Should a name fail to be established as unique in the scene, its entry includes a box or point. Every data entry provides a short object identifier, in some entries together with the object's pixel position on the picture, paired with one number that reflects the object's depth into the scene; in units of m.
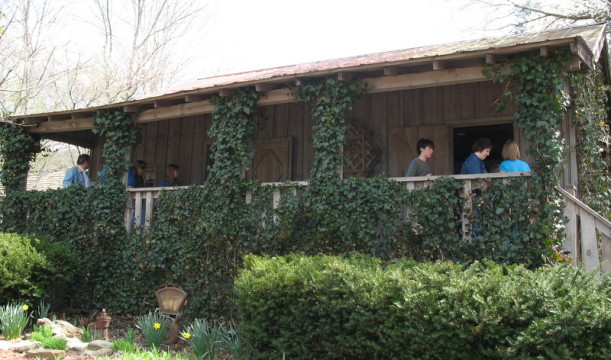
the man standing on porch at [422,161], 7.21
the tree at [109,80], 22.22
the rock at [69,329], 7.44
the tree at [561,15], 16.27
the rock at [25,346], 6.37
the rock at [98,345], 6.54
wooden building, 6.80
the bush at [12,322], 7.23
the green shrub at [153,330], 6.95
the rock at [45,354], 6.06
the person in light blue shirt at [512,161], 6.68
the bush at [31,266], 8.00
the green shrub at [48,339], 6.52
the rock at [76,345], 6.46
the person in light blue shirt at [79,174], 9.83
